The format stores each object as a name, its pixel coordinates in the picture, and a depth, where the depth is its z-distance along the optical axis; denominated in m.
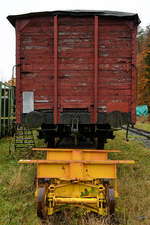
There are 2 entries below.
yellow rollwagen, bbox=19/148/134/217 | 3.02
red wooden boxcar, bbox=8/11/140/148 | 4.43
